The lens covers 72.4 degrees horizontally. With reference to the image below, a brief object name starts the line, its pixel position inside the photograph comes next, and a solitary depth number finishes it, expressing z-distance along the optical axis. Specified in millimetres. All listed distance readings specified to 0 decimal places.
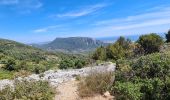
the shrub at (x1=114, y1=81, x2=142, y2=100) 2651
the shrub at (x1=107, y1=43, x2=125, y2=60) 12940
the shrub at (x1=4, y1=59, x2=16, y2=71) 19814
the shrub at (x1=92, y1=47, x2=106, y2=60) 13315
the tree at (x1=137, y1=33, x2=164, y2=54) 13166
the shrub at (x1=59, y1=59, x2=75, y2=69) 11015
